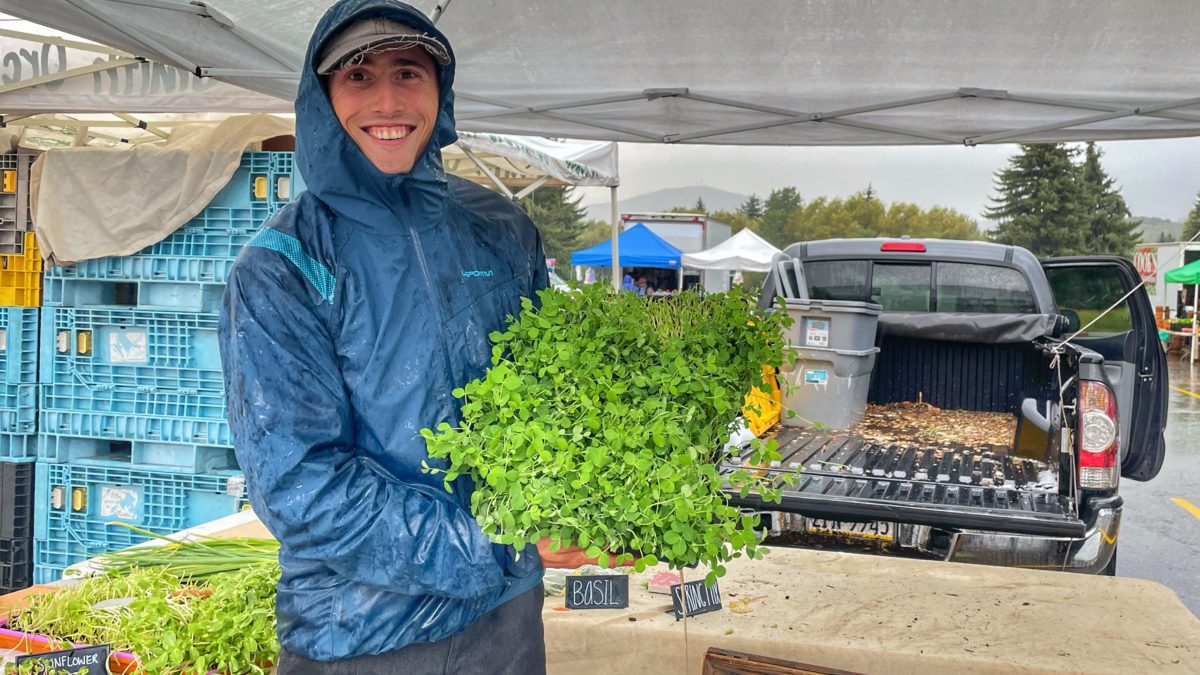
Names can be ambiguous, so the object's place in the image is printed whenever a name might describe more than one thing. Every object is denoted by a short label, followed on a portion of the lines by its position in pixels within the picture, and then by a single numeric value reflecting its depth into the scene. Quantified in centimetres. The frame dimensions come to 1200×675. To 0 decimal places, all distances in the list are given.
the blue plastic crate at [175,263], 504
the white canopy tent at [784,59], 293
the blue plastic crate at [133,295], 502
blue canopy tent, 2893
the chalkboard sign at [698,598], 303
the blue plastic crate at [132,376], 504
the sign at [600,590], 291
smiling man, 169
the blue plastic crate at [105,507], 509
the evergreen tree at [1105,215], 6288
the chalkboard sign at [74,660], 254
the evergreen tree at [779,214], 10831
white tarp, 499
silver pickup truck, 439
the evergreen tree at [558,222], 7797
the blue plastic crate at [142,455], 509
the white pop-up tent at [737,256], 2591
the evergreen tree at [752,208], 12811
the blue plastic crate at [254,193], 504
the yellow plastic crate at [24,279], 527
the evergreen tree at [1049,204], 6300
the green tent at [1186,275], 2391
